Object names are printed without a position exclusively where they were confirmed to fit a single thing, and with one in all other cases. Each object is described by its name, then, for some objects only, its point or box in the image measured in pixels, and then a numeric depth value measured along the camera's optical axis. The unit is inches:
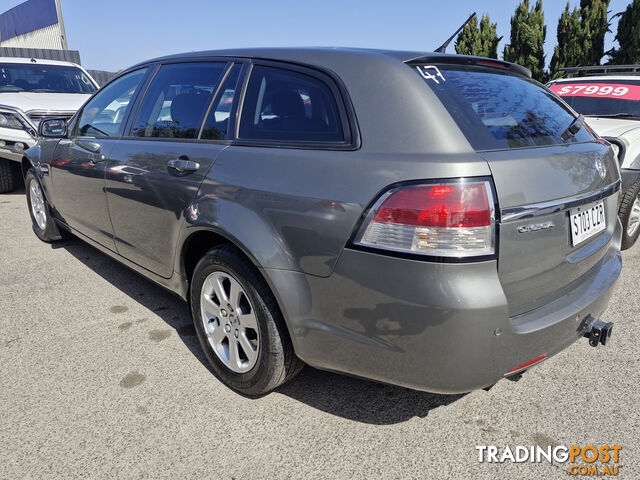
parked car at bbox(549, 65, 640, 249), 160.7
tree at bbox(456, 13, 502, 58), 695.7
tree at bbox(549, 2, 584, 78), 602.2
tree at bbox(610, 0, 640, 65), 557.6
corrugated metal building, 1266.0
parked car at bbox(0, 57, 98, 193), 257.6
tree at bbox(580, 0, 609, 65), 593.3
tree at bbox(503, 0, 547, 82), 633.0
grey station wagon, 64.6
